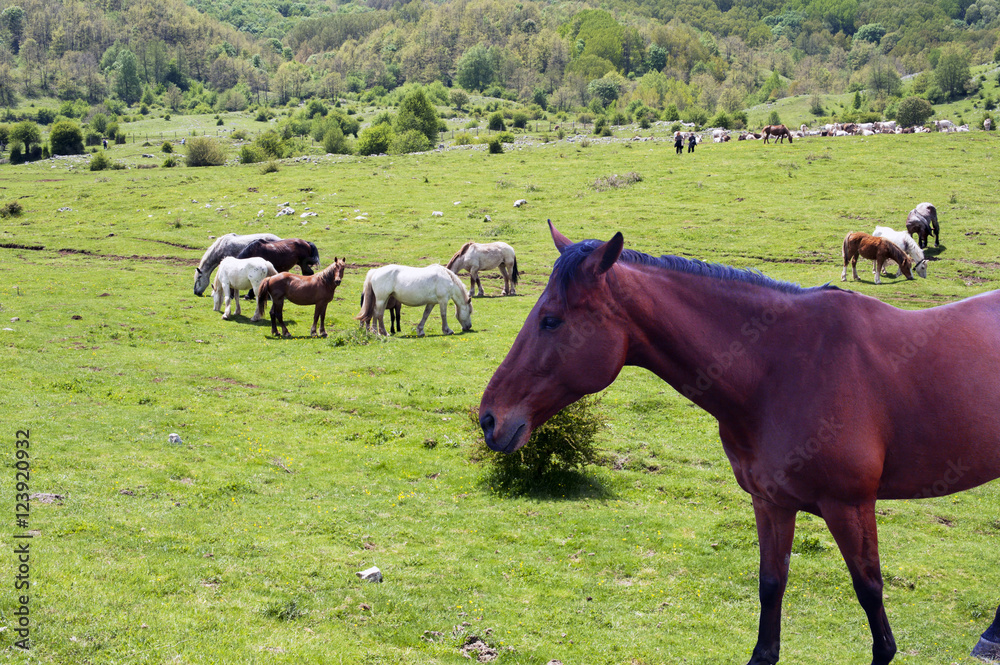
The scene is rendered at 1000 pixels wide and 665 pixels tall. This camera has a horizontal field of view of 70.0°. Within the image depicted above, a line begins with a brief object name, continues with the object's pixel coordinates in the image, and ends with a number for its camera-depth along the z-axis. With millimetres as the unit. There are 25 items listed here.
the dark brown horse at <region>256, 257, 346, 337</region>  20531
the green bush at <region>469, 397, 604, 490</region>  10781
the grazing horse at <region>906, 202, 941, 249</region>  30922
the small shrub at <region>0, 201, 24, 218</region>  45125
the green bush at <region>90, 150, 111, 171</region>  68125
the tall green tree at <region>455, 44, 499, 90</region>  183375
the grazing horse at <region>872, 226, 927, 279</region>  27203
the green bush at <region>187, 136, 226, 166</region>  66250
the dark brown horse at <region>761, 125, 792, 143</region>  56625
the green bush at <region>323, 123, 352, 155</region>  76938
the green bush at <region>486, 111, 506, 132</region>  95000
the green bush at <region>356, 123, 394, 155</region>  73188
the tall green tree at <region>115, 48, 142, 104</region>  167375
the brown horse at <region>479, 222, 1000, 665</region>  4078
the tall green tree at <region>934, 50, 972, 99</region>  99062
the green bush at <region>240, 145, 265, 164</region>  66938
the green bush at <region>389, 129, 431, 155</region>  73500
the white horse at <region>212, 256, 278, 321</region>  22422
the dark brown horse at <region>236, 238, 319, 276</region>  25797
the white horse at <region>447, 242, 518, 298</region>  26219
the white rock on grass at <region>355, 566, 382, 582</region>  7648
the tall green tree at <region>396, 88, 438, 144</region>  84000
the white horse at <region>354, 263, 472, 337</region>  20406
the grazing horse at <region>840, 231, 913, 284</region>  26469
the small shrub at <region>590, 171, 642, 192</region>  44906
